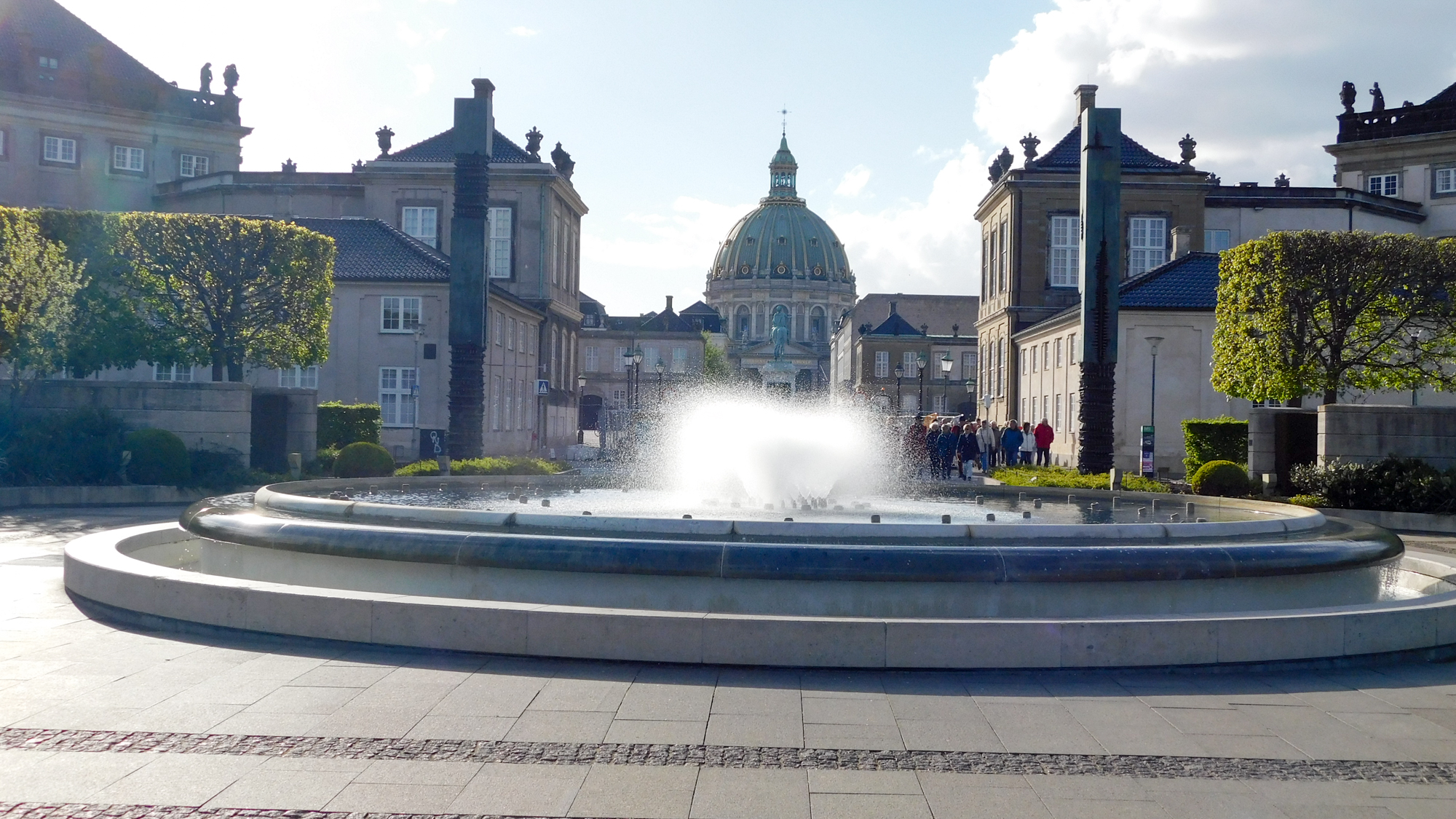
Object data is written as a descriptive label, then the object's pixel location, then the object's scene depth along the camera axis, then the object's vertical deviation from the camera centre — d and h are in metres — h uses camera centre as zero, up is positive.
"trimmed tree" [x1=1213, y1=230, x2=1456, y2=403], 31.36 +3.29
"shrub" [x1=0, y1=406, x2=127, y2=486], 24.44 -0.76
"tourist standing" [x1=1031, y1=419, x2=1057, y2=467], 37.69 -0.25
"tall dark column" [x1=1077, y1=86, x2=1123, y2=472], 24.64 +3.15
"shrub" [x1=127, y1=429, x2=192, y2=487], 25.16 -1.01
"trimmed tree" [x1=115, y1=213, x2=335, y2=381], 36.00 +3.95
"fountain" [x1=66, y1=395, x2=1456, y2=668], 8.71 -1.38
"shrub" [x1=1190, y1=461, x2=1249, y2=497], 25.66 -1.07
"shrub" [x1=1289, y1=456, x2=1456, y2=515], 23.19 -1.03
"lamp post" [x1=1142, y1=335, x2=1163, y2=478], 29.05 -0.50
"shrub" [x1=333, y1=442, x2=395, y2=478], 25.31 -0.98
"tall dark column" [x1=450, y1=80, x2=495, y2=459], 23.09 +2.70
